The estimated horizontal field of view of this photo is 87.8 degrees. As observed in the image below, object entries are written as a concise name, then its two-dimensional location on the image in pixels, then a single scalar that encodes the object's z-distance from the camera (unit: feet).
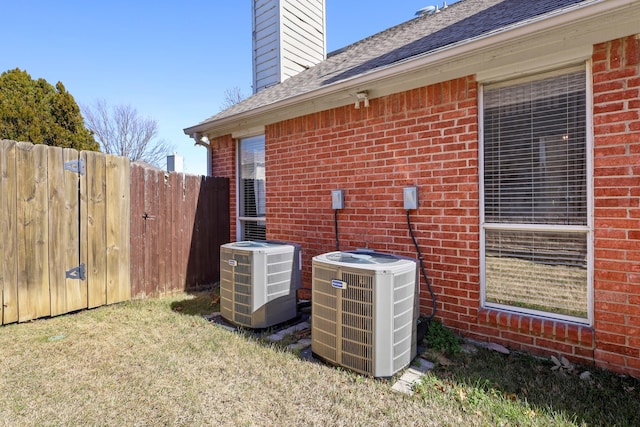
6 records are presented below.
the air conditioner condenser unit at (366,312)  8.70
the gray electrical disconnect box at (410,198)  12.13
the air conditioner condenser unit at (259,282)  12.28
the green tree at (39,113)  32.86
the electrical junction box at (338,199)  14.26
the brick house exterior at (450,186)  8.66
